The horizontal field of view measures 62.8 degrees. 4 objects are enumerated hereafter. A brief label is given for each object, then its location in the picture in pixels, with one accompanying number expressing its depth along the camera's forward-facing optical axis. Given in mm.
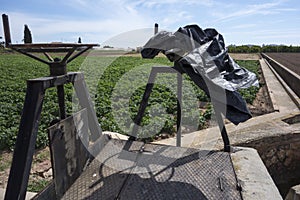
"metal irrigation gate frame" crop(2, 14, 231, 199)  1865
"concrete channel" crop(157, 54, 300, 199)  3914
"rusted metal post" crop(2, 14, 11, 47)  2018
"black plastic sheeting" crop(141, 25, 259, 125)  2564
